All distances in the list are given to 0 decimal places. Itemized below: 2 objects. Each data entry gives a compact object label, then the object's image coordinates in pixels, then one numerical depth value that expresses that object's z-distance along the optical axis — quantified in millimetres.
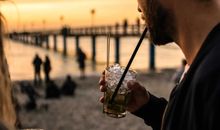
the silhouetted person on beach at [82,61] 19169
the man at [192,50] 880
